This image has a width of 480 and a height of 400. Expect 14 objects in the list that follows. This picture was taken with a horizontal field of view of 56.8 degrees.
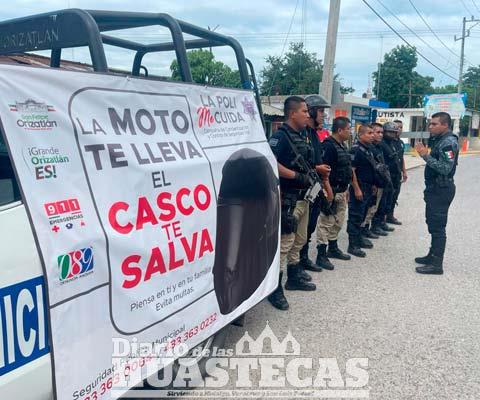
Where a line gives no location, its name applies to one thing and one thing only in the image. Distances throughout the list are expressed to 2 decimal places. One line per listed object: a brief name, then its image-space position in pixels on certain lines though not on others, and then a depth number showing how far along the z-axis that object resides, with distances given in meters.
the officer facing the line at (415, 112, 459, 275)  5.14
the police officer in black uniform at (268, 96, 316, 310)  4.10
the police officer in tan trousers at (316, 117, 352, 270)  5.38
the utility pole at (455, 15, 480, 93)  40.00
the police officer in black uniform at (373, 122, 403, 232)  7.18
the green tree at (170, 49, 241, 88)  34.16
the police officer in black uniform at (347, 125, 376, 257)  6.10
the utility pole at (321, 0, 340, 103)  9.55
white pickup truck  1.63
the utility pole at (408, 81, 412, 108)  55.94
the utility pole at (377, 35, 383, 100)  57.34
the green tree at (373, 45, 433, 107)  58.16
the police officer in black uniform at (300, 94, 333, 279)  4.86
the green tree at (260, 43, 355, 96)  48.88
